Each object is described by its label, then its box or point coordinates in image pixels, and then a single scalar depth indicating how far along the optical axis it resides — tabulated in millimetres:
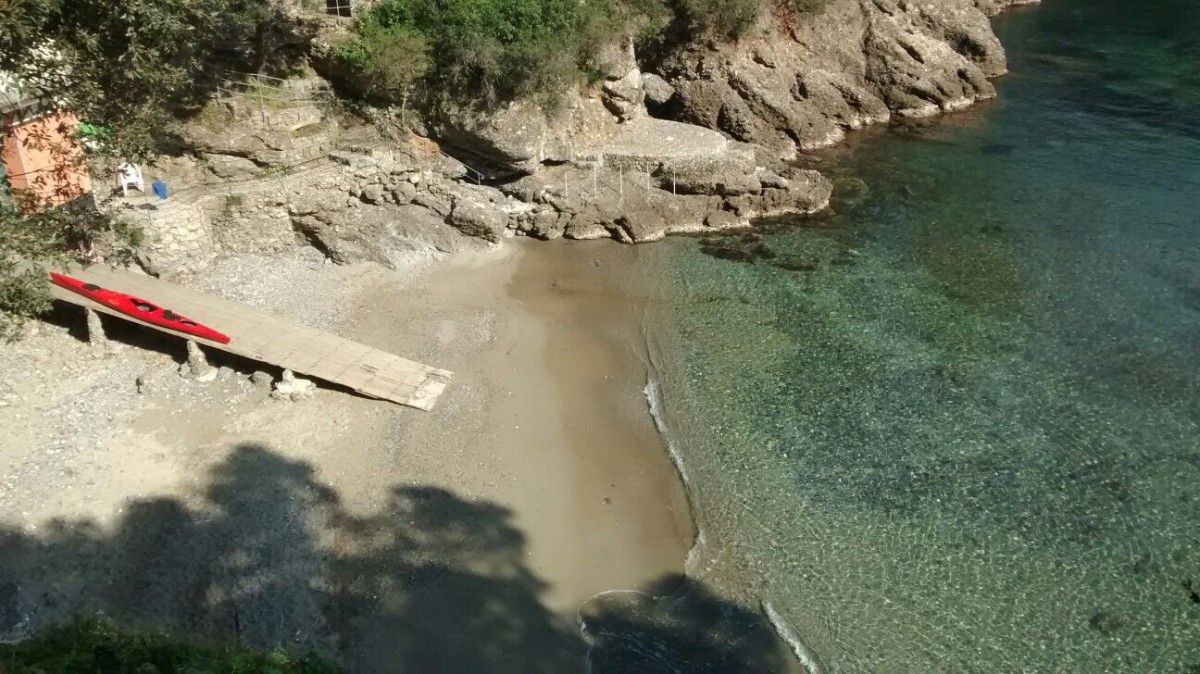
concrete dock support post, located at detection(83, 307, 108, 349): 18391
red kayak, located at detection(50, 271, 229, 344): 18031
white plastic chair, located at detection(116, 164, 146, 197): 21656
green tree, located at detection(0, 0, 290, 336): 13430
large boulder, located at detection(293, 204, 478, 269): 23578
